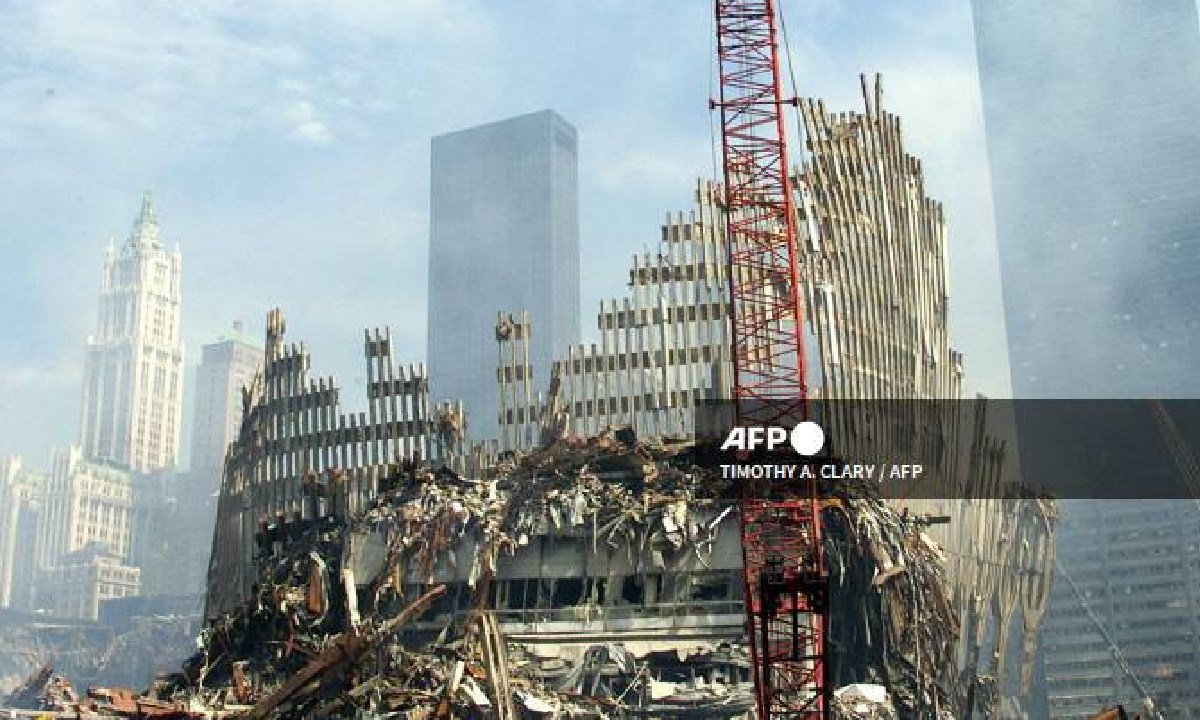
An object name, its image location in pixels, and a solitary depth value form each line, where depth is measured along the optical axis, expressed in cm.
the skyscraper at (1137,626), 17612
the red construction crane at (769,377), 5722
